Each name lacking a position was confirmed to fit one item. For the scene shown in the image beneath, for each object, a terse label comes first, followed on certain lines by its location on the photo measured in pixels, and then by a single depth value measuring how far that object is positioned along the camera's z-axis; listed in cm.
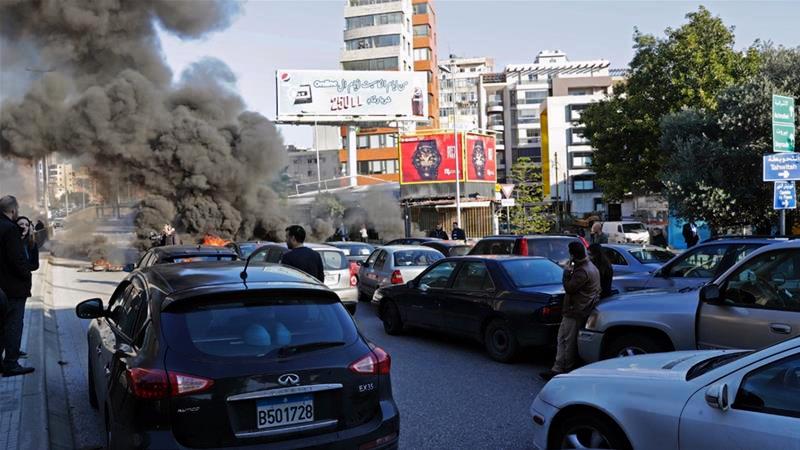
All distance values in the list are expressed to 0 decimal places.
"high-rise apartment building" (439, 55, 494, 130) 9069
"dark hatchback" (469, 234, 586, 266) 1224
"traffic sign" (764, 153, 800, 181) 1071
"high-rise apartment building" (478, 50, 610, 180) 8381
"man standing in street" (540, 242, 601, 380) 684
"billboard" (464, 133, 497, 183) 4509
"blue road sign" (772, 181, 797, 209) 1077
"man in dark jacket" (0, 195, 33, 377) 650
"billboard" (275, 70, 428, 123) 4866
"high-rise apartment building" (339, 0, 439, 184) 6706
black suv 334
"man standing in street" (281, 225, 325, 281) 783
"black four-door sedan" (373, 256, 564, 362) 767
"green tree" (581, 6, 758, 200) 2844
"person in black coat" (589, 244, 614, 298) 779
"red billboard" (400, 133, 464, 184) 4391
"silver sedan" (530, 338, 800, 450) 303
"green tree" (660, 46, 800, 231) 1658
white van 3703
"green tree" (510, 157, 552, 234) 3588
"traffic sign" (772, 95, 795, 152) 1067
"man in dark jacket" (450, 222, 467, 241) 2395
